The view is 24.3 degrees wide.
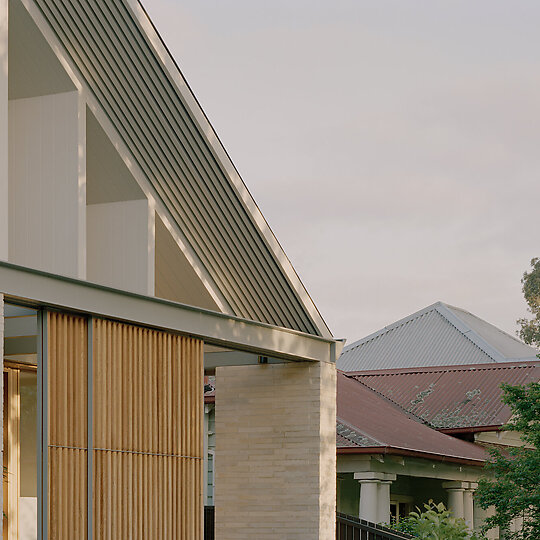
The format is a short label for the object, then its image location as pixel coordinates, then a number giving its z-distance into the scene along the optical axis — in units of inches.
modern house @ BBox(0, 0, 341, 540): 506.3
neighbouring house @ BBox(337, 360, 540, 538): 973.8
